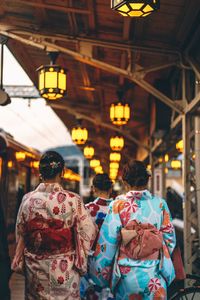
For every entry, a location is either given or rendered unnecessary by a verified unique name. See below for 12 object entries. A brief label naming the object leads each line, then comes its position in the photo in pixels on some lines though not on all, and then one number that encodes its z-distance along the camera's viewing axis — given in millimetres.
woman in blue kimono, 4473
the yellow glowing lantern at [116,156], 21891
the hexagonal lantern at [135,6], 4568
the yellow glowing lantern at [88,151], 21578
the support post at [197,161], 8555
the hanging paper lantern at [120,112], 12578
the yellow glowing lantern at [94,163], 27536
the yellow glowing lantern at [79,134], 16391
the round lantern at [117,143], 17516
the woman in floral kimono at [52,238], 4480
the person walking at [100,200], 5820
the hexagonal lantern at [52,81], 9062
